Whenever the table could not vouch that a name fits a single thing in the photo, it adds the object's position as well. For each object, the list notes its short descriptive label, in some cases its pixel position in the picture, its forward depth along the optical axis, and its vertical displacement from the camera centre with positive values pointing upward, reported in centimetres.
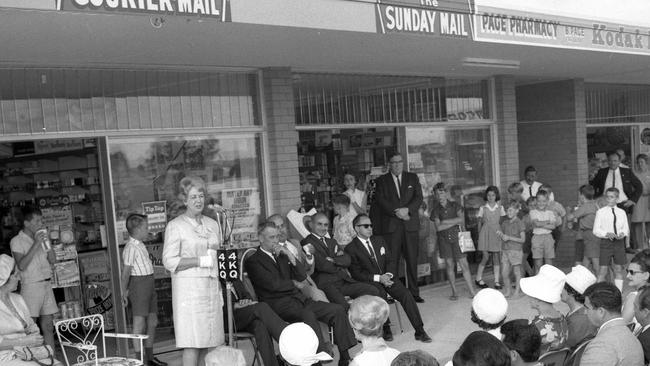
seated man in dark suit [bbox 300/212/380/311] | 726 -111
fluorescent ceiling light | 904 +95
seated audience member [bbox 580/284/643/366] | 391 -108
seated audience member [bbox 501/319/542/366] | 360 -99
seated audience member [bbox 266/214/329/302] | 699 -111
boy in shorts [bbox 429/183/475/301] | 927 -112
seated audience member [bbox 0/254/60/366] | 505 -104
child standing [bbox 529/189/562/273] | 927 -112
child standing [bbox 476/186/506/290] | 942 -108
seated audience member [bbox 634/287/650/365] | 427 -110
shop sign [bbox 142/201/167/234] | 755 -53
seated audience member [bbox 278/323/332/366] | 384 -99
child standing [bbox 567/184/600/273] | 915 -112
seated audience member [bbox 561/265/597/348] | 464 -111
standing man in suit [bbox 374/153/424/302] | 894 -80
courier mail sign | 463 +101
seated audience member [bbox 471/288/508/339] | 425 -96
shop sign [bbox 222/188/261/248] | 821 -61
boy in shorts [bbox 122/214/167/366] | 678 -108
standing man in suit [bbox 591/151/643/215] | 1129 -79
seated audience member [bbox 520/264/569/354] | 445 -105
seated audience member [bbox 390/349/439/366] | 295 -85
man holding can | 667 -88
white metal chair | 545 -141
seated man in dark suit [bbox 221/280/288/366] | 597 -136
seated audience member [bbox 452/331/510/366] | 297 -84
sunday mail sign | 636 +111
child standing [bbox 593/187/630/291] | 861 -114
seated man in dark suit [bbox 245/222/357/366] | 641 -122
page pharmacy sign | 732 +110
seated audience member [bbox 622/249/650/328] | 524 -105
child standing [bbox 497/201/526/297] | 918 -131
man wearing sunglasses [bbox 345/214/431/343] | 741 -117
